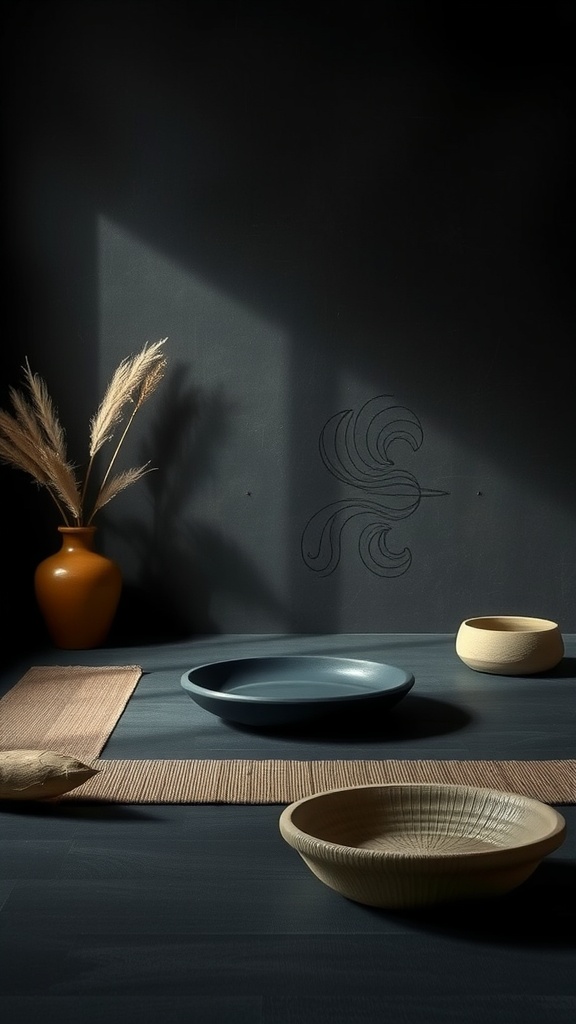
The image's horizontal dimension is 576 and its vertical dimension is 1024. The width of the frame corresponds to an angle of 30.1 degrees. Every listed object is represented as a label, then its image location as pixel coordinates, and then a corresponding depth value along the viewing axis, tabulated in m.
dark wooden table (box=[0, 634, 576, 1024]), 1.19
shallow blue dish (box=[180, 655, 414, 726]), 2.32
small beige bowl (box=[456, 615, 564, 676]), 3.07
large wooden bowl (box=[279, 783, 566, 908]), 1.33
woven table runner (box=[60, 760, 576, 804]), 1.93
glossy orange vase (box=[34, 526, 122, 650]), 3.60
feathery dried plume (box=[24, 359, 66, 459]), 3.68
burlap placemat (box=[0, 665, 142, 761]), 2.34
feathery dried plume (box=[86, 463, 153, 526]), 3.76
